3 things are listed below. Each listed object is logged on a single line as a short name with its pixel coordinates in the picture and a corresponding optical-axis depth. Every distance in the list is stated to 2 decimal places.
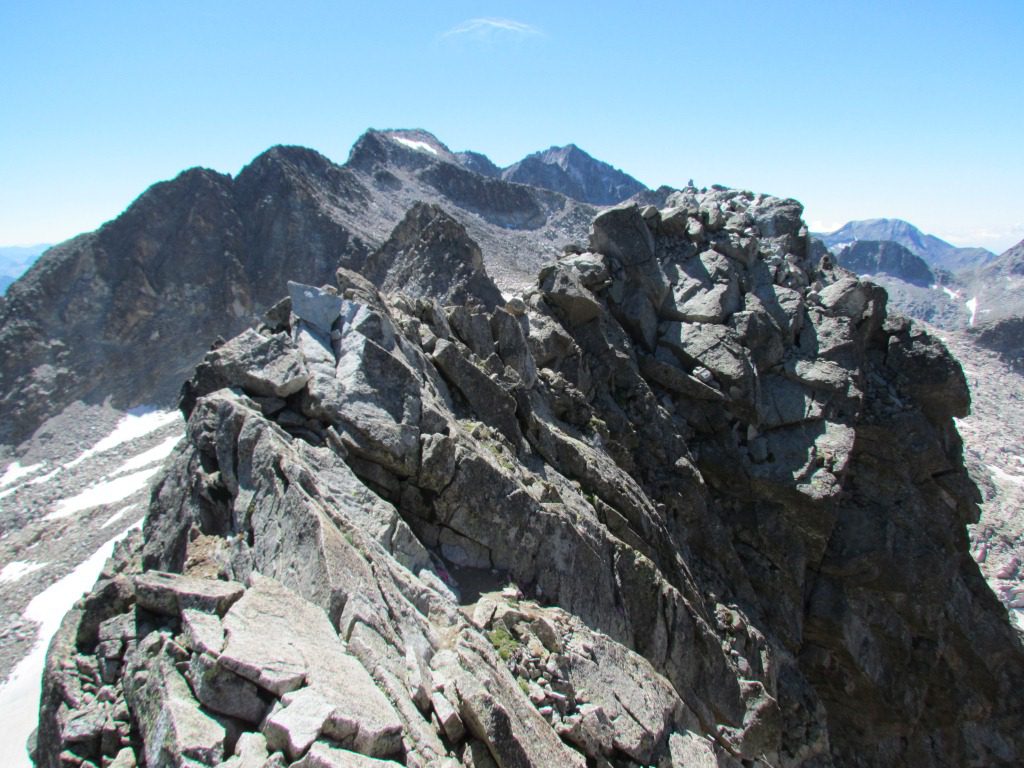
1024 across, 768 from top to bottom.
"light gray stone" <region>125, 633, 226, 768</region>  6.52
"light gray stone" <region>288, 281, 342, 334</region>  15.70
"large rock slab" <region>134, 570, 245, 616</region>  8.51
